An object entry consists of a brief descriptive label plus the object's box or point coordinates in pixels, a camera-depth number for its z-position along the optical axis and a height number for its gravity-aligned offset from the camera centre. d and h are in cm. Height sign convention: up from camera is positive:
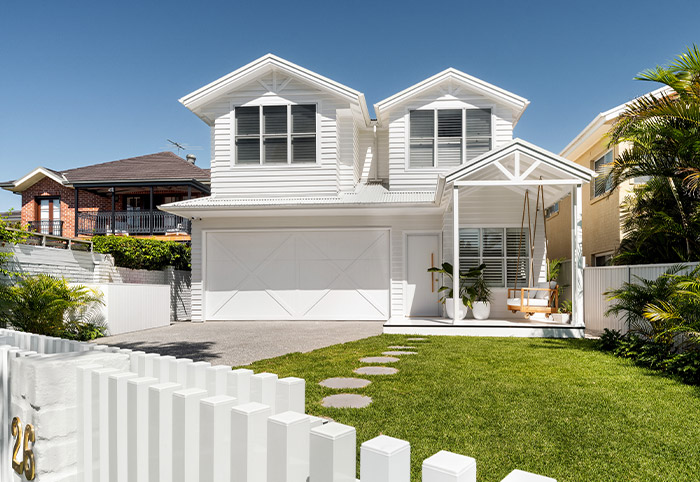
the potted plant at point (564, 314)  1012 -127
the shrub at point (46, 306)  858 -89
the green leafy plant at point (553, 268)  1207 -31
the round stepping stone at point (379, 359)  658 -142
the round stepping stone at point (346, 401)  433 -133
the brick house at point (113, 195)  2098 +292
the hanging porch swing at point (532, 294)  1000 -86
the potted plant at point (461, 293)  1087 -86
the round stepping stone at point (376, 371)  576 -139
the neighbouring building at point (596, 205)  1247 +149
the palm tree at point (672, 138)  727 +191
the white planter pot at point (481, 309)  1094 -119
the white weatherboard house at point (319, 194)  1302 +172
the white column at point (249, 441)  140 -54
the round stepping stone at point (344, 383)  509 -136
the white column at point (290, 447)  130 -51
